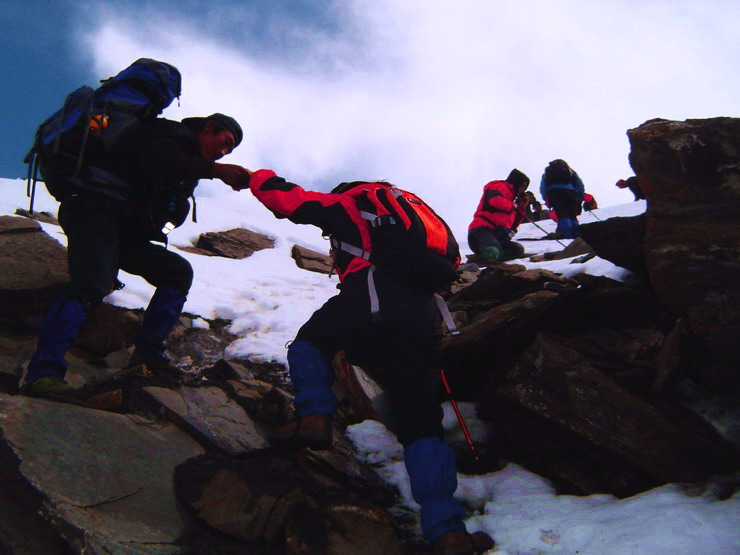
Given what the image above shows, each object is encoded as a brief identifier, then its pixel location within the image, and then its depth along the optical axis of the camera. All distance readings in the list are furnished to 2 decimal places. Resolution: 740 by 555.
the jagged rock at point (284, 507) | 2.76
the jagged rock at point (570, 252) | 9.52
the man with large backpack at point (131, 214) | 3.49
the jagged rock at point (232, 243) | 11.33
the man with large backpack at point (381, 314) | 2.96
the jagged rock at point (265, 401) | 4.11
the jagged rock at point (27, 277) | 4.52
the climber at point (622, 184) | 15.64
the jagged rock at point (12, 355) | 3.77
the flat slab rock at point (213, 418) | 3.55
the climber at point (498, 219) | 11.05
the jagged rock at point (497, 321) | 4.23
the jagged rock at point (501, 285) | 5.00
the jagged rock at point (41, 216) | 9.04
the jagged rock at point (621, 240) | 4.18
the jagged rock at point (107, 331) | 4.82
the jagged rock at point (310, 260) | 11.43
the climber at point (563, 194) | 12.82
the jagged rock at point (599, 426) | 3.04
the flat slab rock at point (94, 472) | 2.40
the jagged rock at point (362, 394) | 4.36
